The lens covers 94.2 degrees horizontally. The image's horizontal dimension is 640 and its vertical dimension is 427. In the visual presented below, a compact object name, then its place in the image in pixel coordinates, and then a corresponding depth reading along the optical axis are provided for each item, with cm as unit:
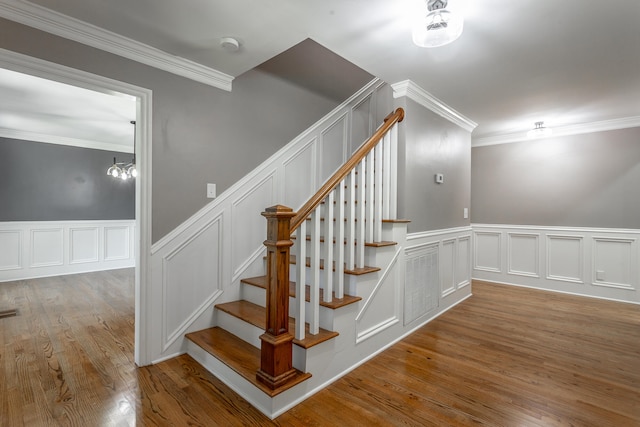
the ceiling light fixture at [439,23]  156
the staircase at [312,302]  171
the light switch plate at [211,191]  247
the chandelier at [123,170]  458
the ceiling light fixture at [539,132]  378
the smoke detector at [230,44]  198
